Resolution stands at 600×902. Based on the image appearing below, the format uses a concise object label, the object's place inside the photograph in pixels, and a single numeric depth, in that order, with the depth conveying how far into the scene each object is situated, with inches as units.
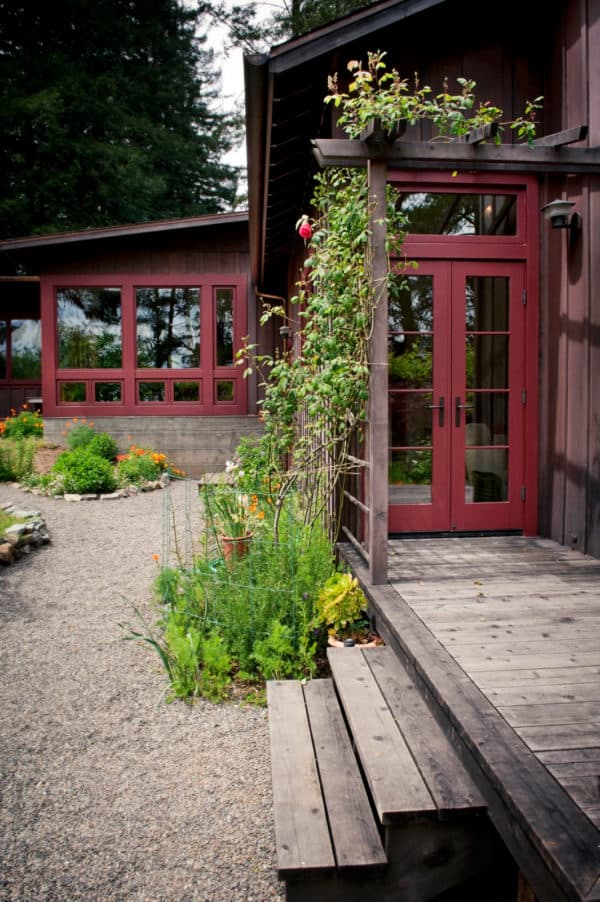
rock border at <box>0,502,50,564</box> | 225.5
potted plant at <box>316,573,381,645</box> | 136.1
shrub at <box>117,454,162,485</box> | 357.1
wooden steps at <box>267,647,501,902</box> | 72.1
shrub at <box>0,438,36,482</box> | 367.6
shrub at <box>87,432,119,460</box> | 381.7
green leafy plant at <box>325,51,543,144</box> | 123.8
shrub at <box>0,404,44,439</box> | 433.4
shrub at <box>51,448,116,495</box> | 333.4
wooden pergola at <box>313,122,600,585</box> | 129.7
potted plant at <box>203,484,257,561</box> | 169.2
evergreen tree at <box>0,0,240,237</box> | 642.2
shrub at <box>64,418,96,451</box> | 389.1
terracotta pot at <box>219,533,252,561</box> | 167.3
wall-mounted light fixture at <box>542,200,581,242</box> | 152.2
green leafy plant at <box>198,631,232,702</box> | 132.6
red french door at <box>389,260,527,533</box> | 172.6
